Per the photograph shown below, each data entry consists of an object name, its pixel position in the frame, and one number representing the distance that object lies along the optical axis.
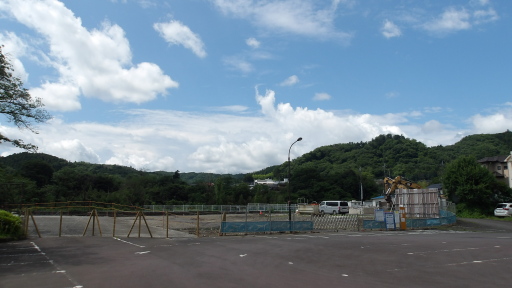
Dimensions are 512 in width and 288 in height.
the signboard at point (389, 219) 33.25
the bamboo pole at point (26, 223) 22.18
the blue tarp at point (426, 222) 33.12
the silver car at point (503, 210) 44.38
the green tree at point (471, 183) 48.30
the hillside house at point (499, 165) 70.19
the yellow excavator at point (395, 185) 44.66
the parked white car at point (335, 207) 53.88
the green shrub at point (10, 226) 20.58
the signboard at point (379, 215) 33.53
